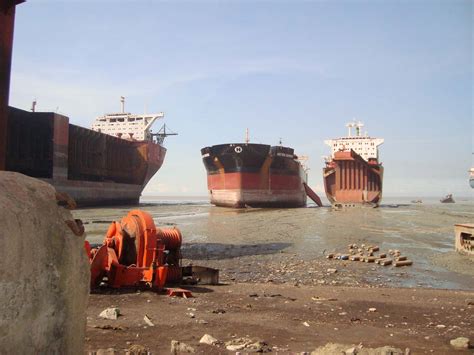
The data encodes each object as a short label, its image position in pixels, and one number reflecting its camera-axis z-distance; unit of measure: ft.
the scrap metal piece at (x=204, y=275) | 22.87
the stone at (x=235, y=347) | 12.00
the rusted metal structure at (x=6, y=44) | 19.54
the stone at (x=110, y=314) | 15.01
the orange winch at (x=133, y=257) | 19.23
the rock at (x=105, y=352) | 10.11
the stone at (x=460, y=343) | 12.41
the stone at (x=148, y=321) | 14.40
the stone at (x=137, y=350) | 10.35
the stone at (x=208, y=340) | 12.44
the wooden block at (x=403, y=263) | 30.94
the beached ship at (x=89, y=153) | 100.12
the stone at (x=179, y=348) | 11.33
